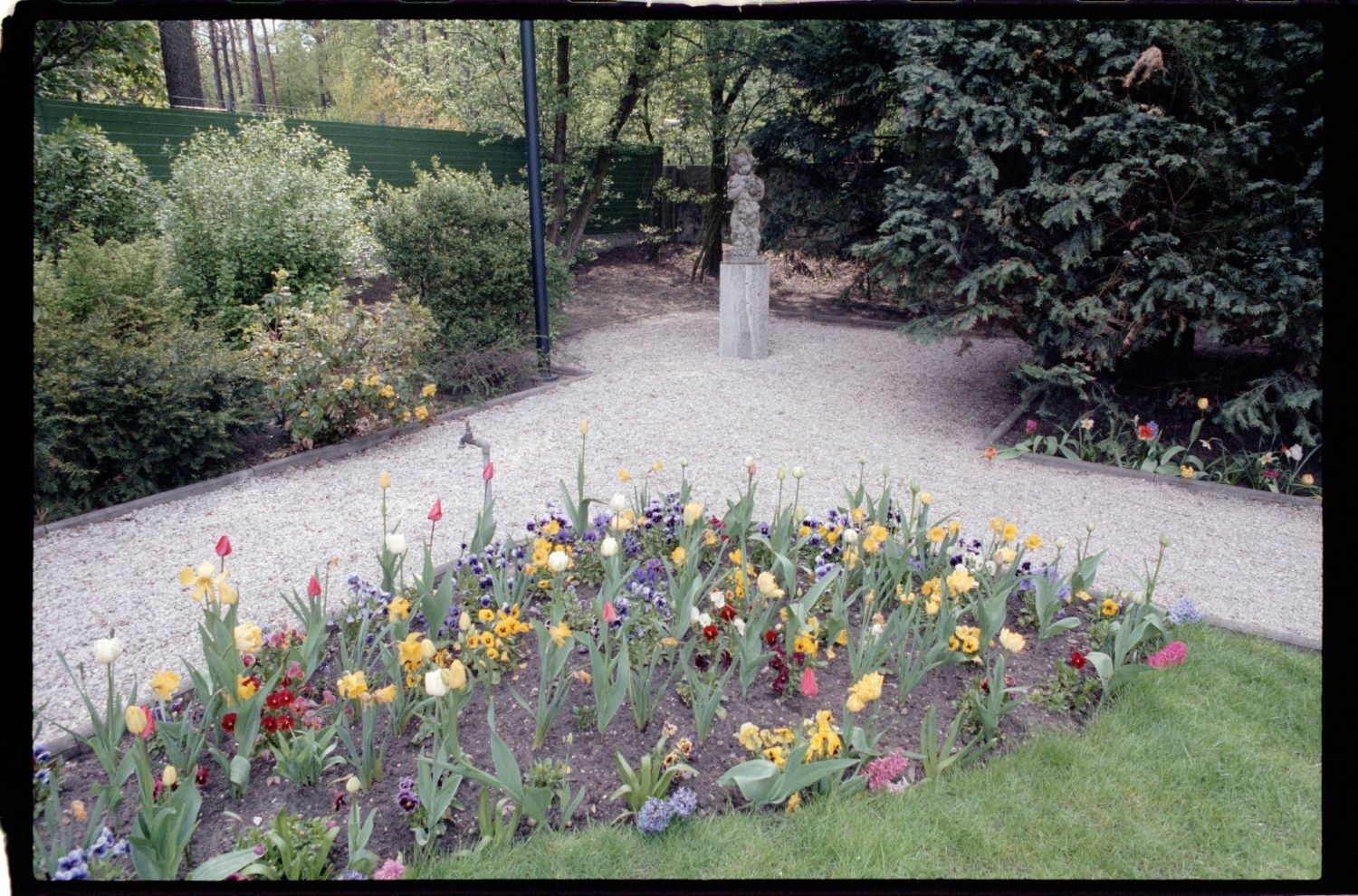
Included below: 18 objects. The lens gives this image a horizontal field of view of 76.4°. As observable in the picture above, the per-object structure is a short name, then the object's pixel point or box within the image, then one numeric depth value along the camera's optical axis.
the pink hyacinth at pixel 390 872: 1.82
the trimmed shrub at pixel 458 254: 7.12
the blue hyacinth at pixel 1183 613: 2.93
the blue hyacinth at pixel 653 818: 2.00
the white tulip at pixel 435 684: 1.75
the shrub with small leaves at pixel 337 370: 5.32
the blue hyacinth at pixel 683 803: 2.03
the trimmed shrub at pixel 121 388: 4.20
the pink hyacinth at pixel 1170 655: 2.68
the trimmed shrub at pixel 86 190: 6.23
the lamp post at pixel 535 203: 6.34
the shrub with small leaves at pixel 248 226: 6.73
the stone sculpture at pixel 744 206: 8.29
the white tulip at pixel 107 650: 1.54
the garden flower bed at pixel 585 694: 1.94
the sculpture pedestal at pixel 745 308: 8.22
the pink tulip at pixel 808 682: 2.02
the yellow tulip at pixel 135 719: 1.52
